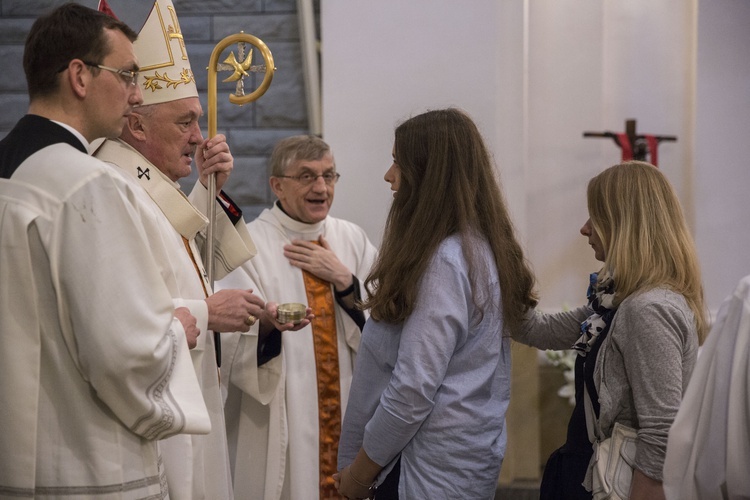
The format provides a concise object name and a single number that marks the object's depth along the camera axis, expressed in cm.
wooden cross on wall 466
